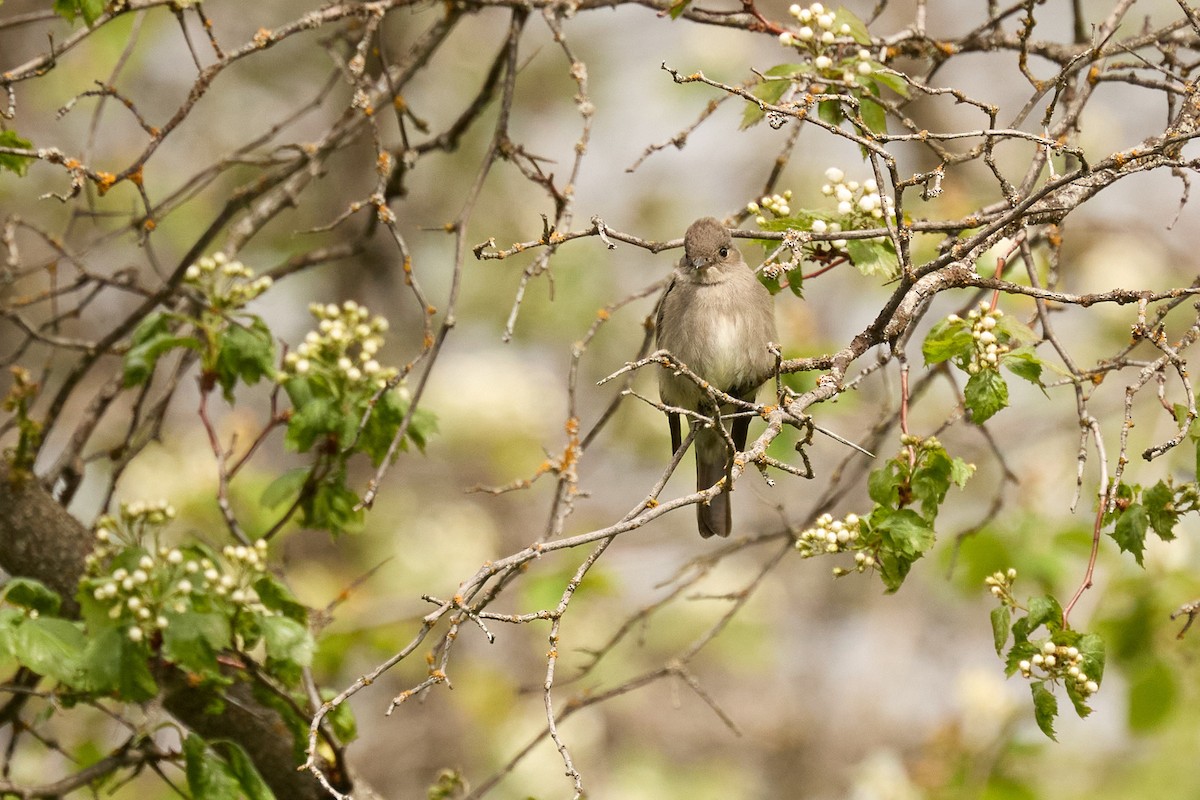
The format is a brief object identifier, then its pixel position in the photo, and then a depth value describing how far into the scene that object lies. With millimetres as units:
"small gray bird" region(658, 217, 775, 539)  9609
